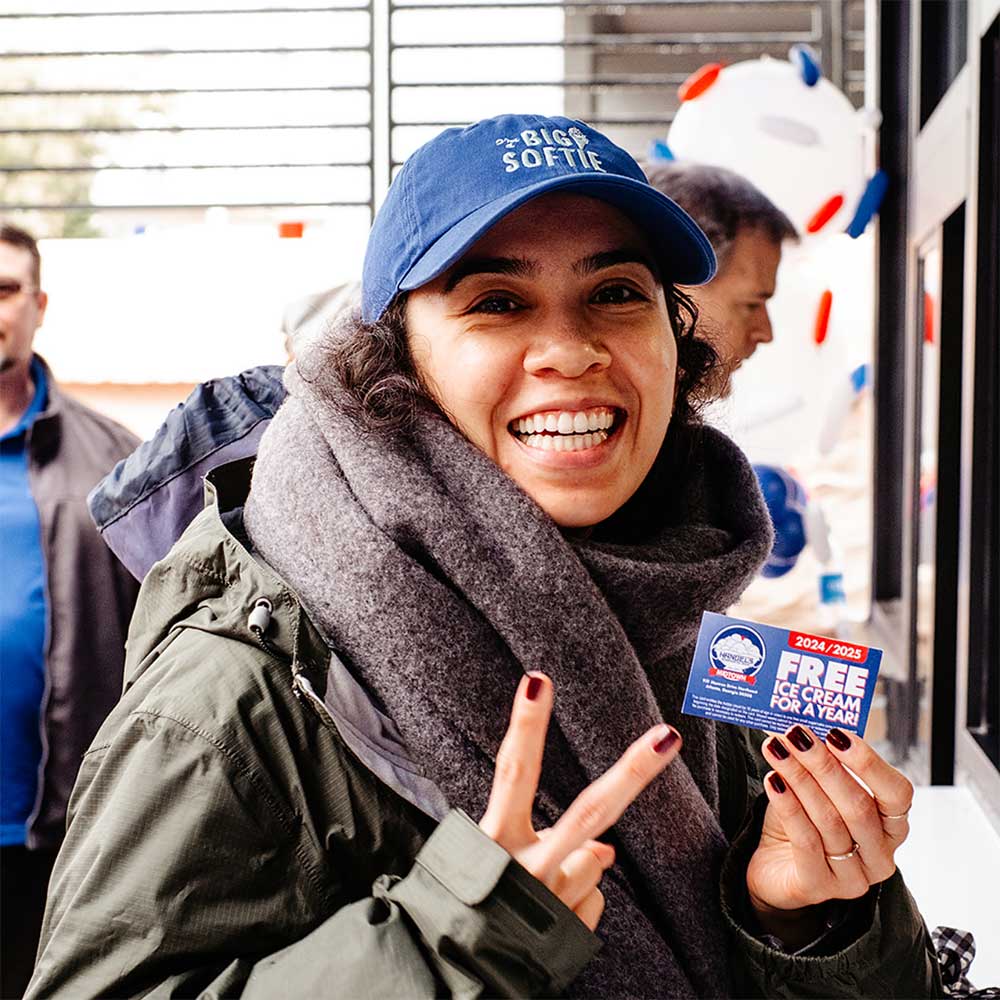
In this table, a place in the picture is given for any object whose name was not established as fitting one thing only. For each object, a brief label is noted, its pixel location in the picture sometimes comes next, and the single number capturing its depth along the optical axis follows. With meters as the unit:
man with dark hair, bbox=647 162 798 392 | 3.04
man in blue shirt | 2.60
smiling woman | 0.92
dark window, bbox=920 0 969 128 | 3.29
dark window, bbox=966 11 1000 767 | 2.13
